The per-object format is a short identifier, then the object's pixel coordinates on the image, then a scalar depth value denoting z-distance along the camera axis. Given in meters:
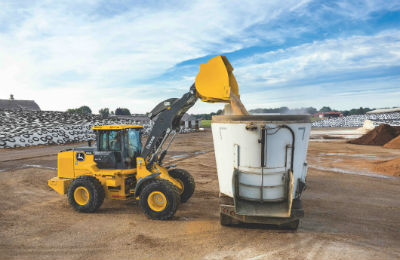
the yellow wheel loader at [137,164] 6.40
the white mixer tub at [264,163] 5.18
